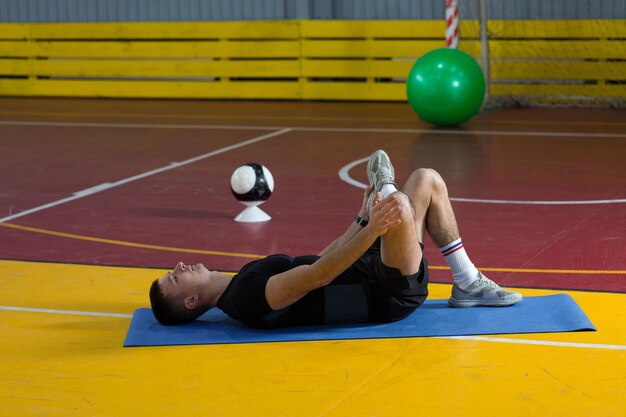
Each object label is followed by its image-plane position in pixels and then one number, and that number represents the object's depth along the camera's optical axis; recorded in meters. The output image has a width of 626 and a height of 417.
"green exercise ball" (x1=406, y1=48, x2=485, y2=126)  13.09
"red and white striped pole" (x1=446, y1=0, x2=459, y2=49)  14.43
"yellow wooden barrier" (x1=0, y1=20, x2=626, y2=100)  15.66
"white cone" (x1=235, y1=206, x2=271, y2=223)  8.39
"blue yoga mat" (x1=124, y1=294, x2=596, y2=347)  5.33
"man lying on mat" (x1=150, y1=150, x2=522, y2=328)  5.09
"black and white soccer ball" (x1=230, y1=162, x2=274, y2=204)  8.29
